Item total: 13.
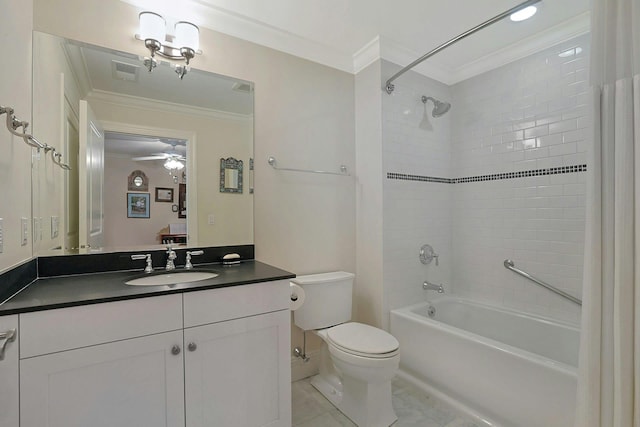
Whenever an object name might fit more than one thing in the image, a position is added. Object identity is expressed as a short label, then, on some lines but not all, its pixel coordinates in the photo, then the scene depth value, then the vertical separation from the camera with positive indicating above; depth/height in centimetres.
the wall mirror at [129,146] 151 +37
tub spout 248 -61
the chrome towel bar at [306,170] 210 +32
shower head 251 +88
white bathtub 151 -89
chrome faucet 171 -26
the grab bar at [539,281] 206 -49
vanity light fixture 164 +96
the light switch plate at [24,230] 128 -8
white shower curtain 92 -6
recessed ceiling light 191 +127
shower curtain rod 148 +100
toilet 164 -78
